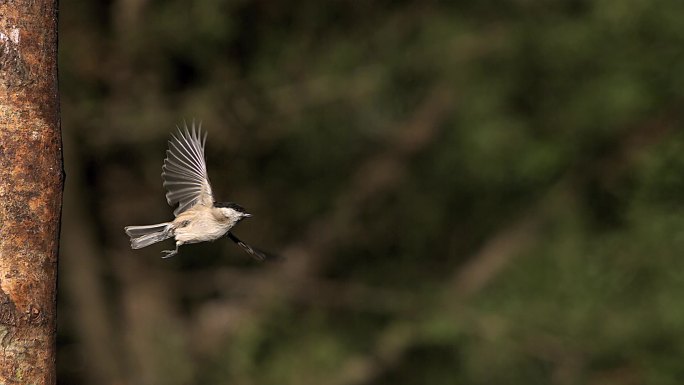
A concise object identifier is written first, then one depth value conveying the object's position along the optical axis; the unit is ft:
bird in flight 23.31
